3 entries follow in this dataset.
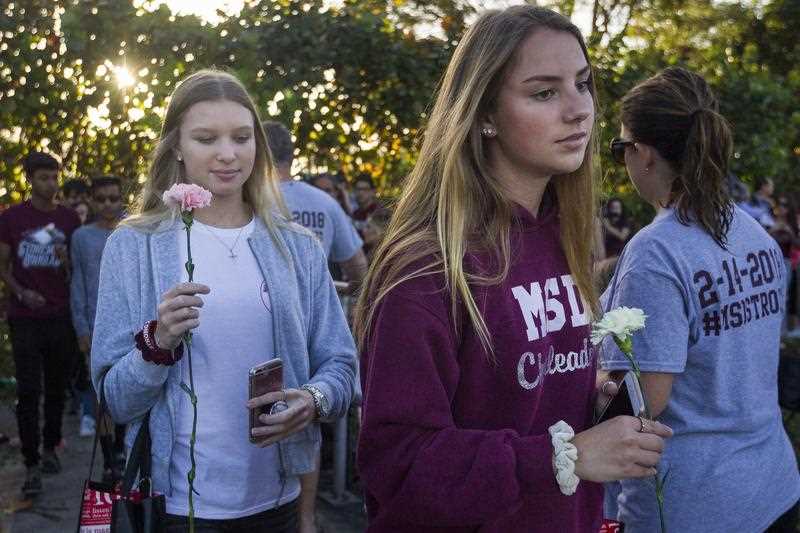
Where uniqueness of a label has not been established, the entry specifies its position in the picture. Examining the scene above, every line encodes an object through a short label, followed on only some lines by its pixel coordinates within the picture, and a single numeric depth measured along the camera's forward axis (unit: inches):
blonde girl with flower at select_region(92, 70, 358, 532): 98.8
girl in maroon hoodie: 65.6
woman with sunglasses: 93.7
